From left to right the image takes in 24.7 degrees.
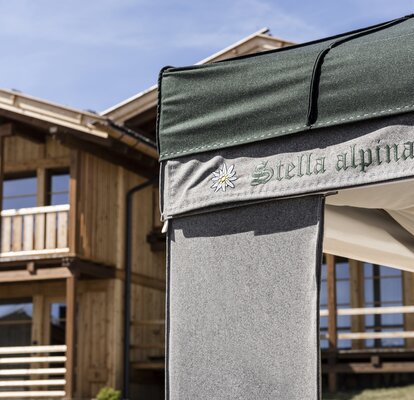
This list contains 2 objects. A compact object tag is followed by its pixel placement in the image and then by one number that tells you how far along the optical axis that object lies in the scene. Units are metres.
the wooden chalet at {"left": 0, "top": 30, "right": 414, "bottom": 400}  16.44
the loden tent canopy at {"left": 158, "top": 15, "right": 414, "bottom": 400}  3.16
